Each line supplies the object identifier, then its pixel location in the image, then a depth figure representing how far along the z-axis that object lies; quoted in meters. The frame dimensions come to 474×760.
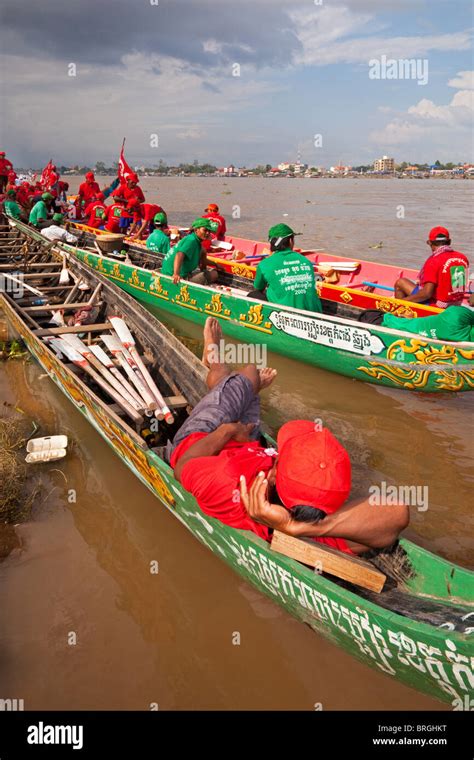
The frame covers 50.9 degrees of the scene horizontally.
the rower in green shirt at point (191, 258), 8.89
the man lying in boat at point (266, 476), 2.57
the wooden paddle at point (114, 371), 5.35
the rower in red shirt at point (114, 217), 14.05
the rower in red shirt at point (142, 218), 13.40
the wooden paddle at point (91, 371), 5.04
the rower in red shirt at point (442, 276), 6.98
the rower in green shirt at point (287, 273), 7.35
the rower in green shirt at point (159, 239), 11.34
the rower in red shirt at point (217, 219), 12.17
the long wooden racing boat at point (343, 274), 7.62
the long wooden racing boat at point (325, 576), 2.55
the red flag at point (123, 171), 16.58
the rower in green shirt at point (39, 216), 14.16
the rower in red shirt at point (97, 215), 14.56
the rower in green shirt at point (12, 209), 15.59
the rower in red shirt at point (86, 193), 17.94
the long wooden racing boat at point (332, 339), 6.19
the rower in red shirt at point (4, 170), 21.16
